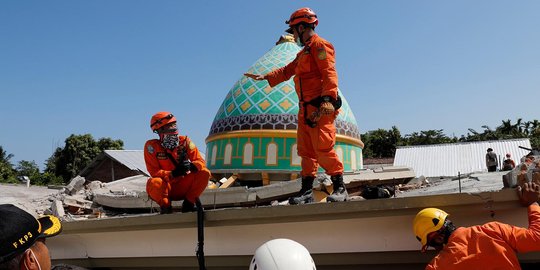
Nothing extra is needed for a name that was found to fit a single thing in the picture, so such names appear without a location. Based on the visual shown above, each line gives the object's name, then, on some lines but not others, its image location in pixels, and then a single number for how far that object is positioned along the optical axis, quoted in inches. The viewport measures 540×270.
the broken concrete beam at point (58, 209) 276.3
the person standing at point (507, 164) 346.6
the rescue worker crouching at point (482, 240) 110.9
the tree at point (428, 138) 1784.0
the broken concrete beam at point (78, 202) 304.8
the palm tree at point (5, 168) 1234.0
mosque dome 502.9
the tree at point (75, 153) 1476.4
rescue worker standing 176.2
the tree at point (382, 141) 1840.6
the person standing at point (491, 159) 471.8
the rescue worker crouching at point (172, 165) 200.4
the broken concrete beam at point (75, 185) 335.6
